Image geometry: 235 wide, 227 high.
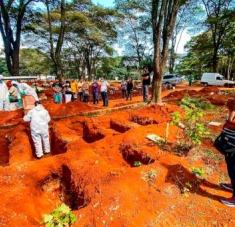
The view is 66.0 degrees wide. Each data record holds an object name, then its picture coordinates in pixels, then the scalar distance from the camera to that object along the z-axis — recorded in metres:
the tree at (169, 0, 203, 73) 21.99
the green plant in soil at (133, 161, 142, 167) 3.89
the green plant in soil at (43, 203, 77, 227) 1.98
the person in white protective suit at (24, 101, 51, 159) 4.82
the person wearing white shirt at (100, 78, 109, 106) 10.71
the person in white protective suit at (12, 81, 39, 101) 6.44
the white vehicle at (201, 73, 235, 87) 19.04
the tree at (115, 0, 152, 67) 21.23
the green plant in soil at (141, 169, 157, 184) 3.20
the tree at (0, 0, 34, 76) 10.47
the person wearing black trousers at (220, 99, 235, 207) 2.68
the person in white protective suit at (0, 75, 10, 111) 7.04
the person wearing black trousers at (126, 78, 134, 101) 12.35
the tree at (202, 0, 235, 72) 17.86
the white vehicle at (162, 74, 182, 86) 21.01
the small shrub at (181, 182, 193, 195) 3.04
